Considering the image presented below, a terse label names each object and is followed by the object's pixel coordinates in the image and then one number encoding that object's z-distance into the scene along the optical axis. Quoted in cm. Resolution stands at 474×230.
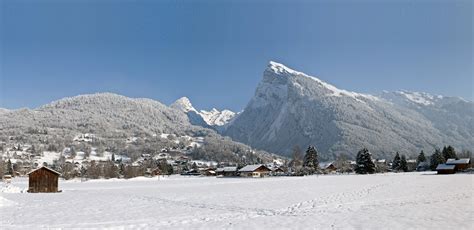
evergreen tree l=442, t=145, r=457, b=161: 12148
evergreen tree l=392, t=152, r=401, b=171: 12862
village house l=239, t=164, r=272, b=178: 12462
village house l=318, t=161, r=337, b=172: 14219
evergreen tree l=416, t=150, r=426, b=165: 13900
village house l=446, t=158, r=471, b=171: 9928
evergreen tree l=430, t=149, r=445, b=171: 11844
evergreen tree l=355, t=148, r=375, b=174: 10738
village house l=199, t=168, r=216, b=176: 15338
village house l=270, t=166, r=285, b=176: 12374
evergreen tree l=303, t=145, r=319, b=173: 12112
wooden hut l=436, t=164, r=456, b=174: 9106
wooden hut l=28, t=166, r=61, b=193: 5316
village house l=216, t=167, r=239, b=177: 13899
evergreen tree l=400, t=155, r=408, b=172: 12312
